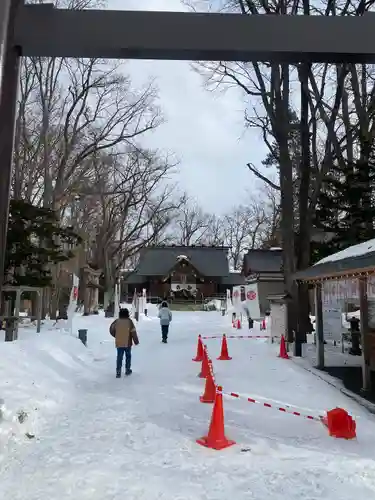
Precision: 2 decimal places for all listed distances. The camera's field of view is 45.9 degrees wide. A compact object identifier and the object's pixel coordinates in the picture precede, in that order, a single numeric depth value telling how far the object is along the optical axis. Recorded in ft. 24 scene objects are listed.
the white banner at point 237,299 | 88.35
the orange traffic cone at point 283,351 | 42.74
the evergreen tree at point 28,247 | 50.80
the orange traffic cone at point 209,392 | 25.11
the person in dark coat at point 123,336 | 32.96
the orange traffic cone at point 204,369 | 32.40
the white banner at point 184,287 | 183.28
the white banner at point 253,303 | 76.07
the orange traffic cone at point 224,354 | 41.22
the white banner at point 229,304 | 107.92
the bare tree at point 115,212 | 93.81
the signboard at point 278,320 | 52.80
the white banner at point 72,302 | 48.70
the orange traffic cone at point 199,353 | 41.41
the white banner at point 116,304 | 89.34
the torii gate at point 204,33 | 12.83
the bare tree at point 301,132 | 56.59
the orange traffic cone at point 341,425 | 19.17
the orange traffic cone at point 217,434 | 17.69
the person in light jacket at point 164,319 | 56.44
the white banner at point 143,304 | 111.12
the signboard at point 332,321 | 46.40
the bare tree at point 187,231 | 218.07
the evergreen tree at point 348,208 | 60.29
